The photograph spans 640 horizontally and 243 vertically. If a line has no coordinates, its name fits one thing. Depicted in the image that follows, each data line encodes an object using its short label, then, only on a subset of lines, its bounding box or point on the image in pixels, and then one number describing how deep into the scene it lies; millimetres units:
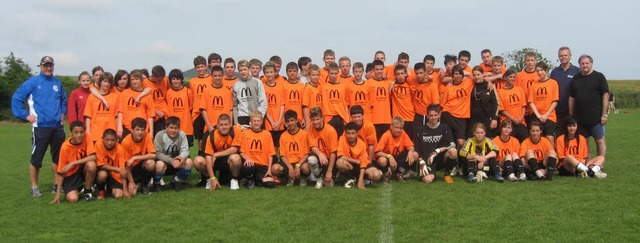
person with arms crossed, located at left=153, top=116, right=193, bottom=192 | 7695
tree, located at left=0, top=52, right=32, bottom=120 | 37000
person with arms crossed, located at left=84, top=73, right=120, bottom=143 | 7891
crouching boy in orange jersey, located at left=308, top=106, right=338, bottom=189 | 7875
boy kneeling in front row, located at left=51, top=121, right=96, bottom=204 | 7023
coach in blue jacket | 7641
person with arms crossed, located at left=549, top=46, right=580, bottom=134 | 9289
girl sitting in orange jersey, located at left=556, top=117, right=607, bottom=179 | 8481
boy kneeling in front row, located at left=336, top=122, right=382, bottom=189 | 7773
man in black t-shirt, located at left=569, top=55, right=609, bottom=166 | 8859
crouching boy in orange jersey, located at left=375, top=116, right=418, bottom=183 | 8164
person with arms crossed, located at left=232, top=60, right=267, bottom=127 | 8445
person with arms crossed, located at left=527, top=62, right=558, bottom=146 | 8906
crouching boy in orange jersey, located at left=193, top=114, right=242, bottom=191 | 7797
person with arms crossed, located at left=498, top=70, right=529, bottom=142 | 9008
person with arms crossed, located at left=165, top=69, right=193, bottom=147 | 8617
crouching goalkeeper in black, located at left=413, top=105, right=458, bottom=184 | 8414
